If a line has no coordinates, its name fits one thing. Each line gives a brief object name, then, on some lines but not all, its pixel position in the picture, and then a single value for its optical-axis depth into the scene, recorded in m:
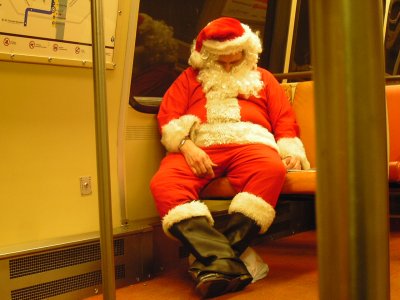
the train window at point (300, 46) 3.88
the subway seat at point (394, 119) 2.58
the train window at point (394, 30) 4.75
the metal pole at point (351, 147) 0.32
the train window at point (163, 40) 2.64
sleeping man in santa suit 1.97
